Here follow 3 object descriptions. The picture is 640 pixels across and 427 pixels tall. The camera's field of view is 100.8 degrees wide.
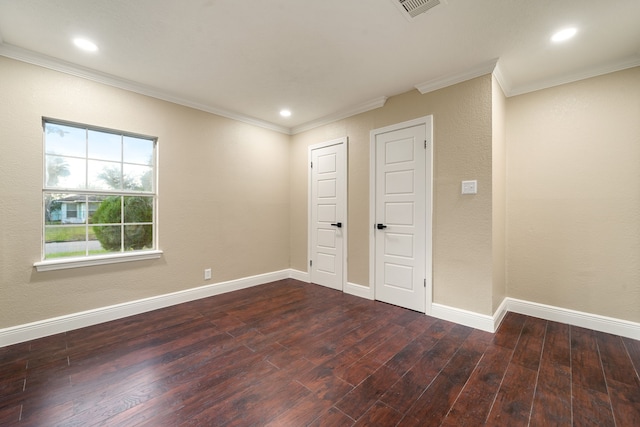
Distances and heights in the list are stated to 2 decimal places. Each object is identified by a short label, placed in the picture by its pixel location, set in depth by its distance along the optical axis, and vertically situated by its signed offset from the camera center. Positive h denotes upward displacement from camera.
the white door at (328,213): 3.95 +0.02
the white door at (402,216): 3.09 -0.02
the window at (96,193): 2.68 +0.22
